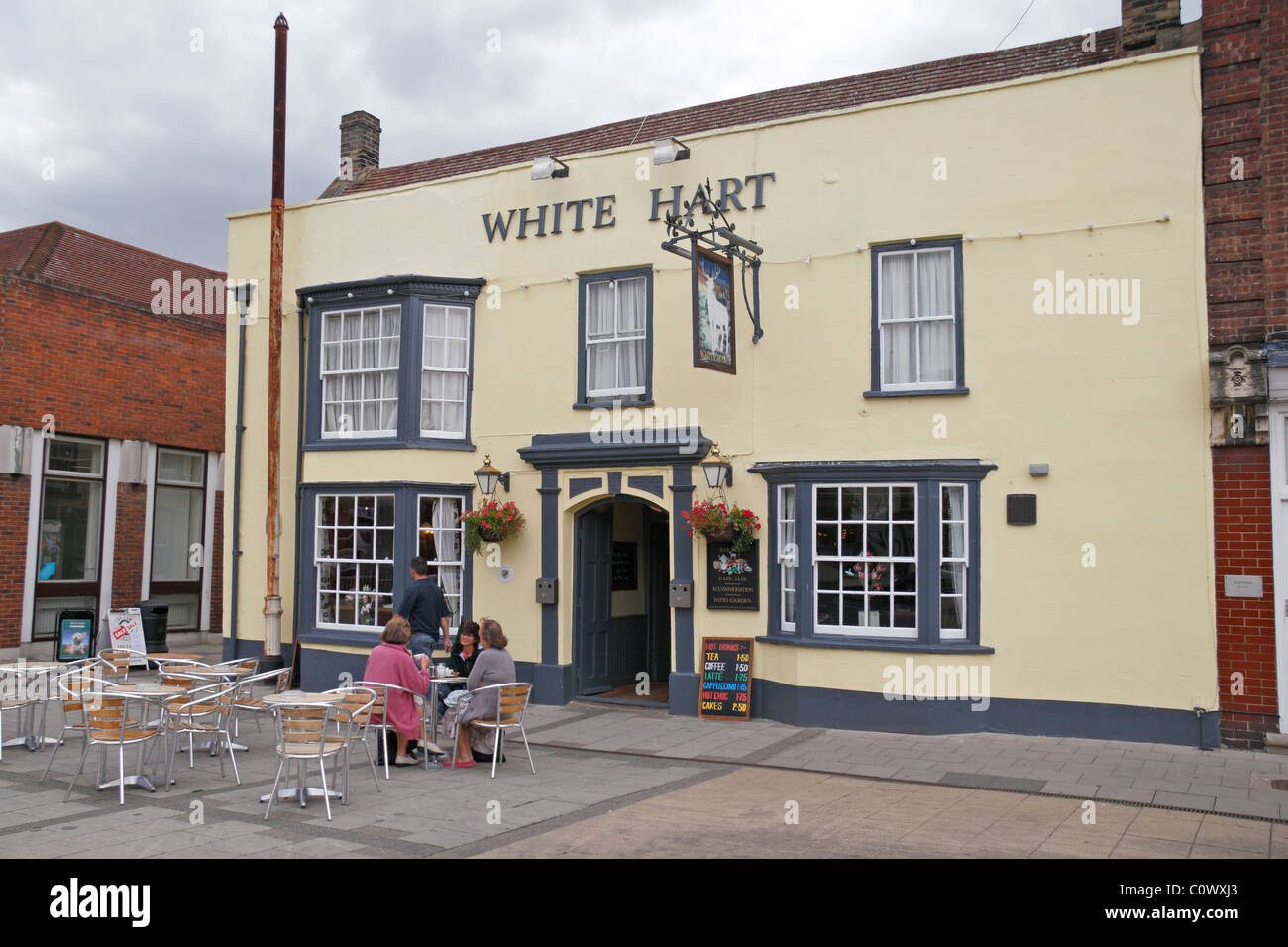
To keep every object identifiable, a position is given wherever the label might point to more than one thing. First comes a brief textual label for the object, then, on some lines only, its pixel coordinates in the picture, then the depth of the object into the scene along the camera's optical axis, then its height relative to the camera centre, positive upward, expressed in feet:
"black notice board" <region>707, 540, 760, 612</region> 41.22 -1.16
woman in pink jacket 31.01 -3.71
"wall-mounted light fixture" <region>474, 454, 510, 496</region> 46.11 +3.00
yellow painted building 35.78 +5.42
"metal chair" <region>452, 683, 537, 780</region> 31.09 -4.79
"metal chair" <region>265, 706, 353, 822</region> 26.13 -4.68
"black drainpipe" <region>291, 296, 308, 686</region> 49.26 +2.73
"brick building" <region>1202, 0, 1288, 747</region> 33.58 +6.62
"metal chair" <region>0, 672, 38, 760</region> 33.17 -4.96
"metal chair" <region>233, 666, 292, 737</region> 31.86 -4.83
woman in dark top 35.01 -3.57
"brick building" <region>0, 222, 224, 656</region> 57.47 +6.61
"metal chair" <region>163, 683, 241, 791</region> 29.43 -4.76
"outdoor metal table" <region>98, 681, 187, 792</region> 28.30 -4.11
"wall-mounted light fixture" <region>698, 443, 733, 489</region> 41.50 +3.01
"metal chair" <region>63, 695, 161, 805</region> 27.30 -4.60
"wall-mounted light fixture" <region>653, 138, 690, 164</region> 43.21 +16.24
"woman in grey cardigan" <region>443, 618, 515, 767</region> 31.42 -4.10
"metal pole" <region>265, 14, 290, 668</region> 48.62 +5.27
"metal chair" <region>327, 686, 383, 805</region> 27.32 -4.24
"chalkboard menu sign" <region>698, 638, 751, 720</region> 40.63 -5.08
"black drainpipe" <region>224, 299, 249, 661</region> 52.31 +3.16
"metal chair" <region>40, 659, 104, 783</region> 29.32 -4.09
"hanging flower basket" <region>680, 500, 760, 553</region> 40.57 +0.97
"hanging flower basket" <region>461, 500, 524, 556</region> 45.11 +1.03
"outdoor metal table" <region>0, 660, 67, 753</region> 34.58 -4.29
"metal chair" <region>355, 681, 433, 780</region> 30.58 -4.95
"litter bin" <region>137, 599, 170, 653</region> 59.77 -4.44
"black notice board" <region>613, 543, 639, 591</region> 48.06 -0.90
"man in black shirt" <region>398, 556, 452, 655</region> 38.68 -2.35
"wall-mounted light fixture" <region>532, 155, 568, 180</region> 45.88 +16.50
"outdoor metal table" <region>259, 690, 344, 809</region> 26.61 -4.13
